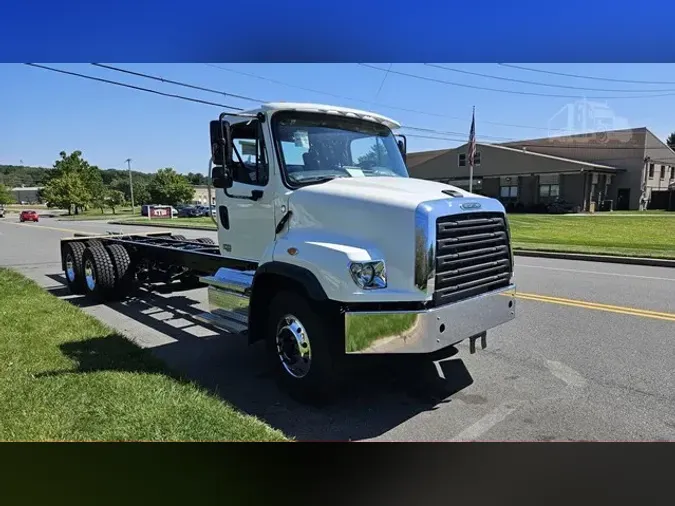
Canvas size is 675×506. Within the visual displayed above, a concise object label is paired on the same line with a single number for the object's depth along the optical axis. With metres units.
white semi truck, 3.65
